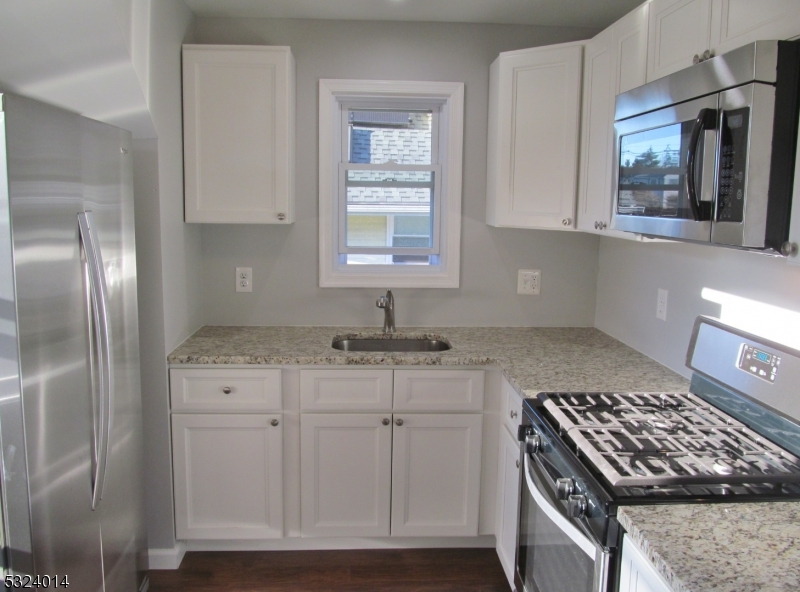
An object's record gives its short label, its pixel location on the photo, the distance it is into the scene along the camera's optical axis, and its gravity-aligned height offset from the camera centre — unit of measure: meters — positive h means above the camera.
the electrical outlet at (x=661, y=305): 2.48 -0.35
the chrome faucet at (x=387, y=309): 3.00 -0.46
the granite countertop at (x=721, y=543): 1.12 -0.62
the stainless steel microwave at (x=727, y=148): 1.38 +0.15
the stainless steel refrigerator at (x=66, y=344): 1.56 -0.38
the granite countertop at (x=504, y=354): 2.28 -0.57
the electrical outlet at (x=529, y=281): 3.16 -0.33
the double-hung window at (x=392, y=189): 3.05 +0.10
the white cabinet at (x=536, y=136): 2.62 +0.31
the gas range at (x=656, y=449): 1.43 -0.57
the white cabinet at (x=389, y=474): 2.64 -1.08
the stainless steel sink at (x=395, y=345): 3.02 -0.62
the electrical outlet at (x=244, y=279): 3.07 -0.34
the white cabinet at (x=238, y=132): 2.71 +0.31
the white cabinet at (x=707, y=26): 1.41 +0.46
